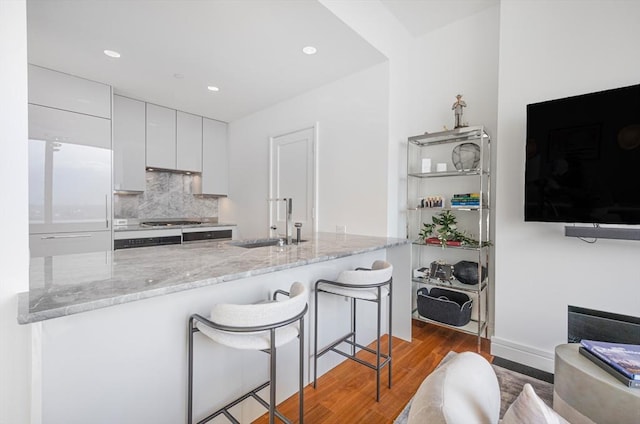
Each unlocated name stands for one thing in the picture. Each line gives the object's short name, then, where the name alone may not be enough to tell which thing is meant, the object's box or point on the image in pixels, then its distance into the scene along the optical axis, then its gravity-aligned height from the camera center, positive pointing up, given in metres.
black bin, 2.35 -0.86
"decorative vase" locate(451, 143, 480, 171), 2.49 +0.50
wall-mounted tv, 1.63 +0.34
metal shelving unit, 2.39 +0.09
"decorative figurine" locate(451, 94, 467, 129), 2.50 +0.94
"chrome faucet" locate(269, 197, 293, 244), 2.40 -0.14
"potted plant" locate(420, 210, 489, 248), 2.45 -0.21
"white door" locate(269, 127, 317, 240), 3.26 +0.40
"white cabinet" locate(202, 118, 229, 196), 4.32 +0.81
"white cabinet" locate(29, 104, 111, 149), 2.67 +0.83
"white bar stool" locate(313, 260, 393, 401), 1.73 -0.52
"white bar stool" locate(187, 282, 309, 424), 1.10 -0.49
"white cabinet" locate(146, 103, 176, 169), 3.71 +0.99
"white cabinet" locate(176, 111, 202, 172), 4.01 +0.99
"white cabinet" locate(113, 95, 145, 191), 3.43 +0.82
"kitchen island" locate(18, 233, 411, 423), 0.96 -0.49
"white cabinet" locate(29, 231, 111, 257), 2.68 -0.36
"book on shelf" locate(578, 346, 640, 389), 1.13 -0.70
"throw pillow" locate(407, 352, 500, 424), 0.58 -0.43
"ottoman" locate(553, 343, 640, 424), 1.11 -0.79
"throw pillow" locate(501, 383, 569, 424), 0.58 -0.43
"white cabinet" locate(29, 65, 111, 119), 2.66 +1.18
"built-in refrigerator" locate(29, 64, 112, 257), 2.66 +0.27
